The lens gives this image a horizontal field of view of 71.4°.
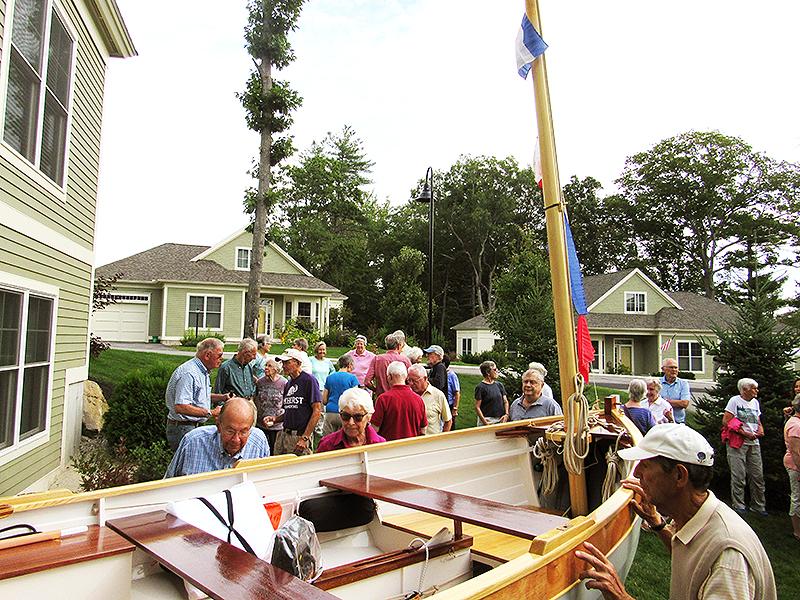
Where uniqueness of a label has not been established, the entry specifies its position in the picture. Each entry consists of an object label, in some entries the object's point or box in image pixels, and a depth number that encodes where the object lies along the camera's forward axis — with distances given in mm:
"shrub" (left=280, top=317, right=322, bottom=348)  21828
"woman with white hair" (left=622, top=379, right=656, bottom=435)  6281
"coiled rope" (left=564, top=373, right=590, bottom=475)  4121
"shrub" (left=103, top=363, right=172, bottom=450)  8031
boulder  9203
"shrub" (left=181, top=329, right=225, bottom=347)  23380
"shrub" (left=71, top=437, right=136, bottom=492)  6148
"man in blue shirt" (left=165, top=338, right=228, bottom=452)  5348
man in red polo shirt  5449
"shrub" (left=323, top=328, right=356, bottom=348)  28484
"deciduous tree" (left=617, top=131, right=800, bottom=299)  43156
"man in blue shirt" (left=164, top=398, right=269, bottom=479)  3654
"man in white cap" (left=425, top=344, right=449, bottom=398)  8203
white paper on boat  2822
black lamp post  15338
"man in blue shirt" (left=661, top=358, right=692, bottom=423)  8195
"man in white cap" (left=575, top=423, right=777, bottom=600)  1989
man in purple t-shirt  5996
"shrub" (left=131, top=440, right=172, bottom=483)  6926
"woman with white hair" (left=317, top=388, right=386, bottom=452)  4199
